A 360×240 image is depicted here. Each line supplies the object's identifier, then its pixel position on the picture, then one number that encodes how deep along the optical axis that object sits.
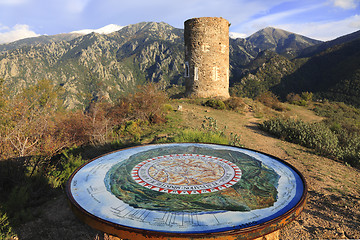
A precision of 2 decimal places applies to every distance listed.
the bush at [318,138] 7.32
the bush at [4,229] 3.06
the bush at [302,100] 21.80
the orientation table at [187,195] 1.83
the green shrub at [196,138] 6.93
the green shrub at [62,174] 4.87
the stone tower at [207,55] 16.77
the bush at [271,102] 17.71
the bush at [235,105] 15.64
